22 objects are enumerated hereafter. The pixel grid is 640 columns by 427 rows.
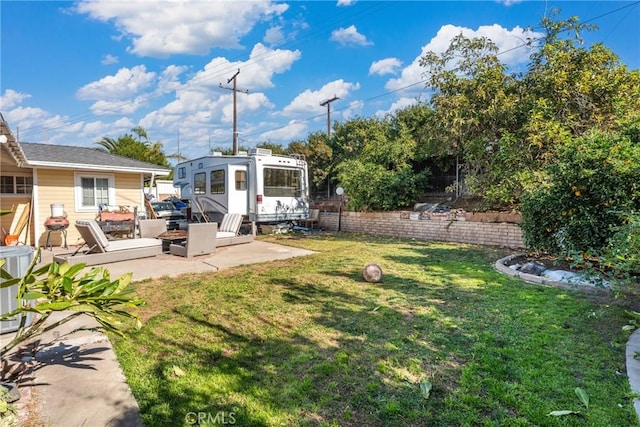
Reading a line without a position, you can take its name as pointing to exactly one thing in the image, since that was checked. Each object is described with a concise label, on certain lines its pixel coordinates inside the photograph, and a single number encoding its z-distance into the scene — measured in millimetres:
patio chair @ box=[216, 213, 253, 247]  9484
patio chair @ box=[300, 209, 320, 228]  14695
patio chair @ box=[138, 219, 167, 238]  9523
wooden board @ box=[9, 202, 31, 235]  9777
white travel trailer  12203
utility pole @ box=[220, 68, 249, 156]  20412
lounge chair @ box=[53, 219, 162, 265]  7035
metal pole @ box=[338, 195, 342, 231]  13883
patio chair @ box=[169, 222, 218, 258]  7930
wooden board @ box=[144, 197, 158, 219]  12455
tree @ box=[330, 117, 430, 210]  12398
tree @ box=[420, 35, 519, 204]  8586
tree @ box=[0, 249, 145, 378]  2105
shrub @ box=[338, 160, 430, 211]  12375
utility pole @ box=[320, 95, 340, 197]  24141
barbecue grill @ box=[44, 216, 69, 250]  9461
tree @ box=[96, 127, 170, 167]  27969
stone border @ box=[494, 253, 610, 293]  4883
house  9812
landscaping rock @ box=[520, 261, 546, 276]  5824
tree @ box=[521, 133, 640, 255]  4805
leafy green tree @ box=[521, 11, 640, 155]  7492
